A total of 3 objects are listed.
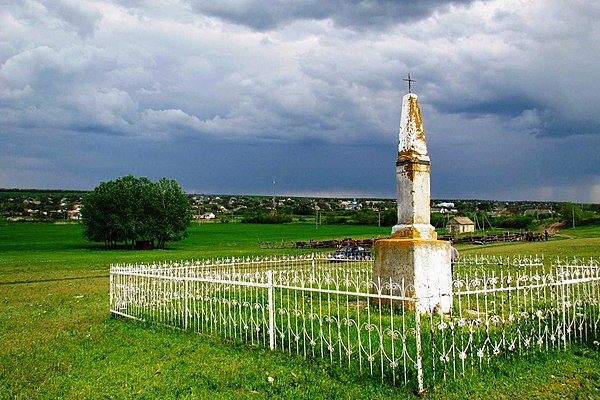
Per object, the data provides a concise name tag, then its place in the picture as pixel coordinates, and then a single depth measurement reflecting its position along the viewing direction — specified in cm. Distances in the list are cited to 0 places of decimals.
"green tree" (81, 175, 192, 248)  5712
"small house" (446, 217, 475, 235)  8094
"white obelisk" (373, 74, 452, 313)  1045
